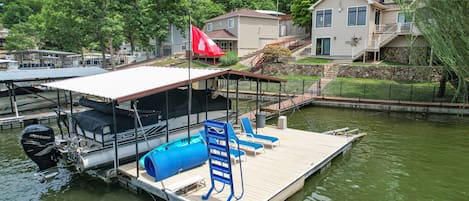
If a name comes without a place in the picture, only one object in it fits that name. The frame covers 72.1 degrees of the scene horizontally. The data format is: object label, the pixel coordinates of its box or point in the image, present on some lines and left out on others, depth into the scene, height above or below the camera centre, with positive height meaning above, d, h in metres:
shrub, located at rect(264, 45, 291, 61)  31.05 +1.29
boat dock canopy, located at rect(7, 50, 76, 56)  33.03 +1.24
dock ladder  6.65 -1.72
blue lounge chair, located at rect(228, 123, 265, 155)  9.99 -2.54
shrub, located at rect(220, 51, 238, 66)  33.97 +0.64
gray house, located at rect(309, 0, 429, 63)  29.20 +3.38
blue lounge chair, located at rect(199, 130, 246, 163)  9.31 -2.62
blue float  7.94 -2.41
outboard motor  8.72 -2.22
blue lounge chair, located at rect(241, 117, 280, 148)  10.95 -2.46
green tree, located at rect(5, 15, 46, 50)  51.12 +4.49
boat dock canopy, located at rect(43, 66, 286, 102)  8.34 -0.50
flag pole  9.01 +0.69
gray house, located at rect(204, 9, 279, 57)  37.59 +4.06
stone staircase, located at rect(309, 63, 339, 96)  25.23 -0.71
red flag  9.45 +0.61
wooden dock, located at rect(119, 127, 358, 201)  7.52 -2.86
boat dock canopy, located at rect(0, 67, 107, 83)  16.64 -0.59
